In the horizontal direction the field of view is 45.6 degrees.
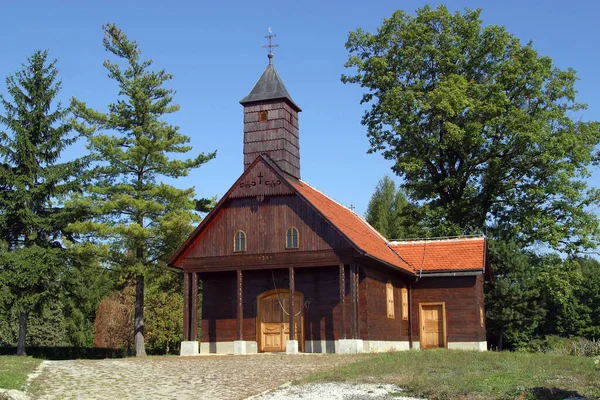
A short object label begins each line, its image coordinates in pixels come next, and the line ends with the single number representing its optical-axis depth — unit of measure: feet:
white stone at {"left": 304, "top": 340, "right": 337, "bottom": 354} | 87.35
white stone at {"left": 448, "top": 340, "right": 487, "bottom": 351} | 98.37
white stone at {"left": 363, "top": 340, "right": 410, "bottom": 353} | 86.32
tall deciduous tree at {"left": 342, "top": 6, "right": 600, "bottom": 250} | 115.24
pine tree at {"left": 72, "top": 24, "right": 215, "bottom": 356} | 100.22
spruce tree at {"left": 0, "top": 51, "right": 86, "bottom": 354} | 96.78
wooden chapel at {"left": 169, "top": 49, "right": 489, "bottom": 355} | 85.81
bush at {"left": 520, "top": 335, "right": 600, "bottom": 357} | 82.74
